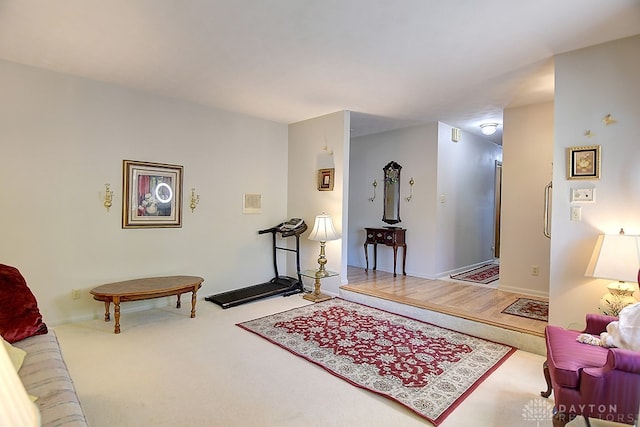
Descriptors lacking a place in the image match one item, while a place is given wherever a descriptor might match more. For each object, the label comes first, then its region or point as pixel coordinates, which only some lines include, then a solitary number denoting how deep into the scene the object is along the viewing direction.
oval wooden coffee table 3.43
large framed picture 4.02
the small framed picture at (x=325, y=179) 4.94
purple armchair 1.67
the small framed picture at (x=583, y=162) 2.78
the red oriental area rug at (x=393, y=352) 2.38
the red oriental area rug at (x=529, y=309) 3.58
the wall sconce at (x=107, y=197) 3.86
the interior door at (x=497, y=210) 6.97
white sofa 1.38
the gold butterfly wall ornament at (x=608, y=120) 2.71
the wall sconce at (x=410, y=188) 5.65
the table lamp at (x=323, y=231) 4.62
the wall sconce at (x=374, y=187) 6.17
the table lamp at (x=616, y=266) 2.34
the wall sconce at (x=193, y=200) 4.54
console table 5.64
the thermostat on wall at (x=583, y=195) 2.80
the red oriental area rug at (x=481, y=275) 5.37
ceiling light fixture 5.16
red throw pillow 2.04
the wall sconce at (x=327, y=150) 4.94
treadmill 4.52
